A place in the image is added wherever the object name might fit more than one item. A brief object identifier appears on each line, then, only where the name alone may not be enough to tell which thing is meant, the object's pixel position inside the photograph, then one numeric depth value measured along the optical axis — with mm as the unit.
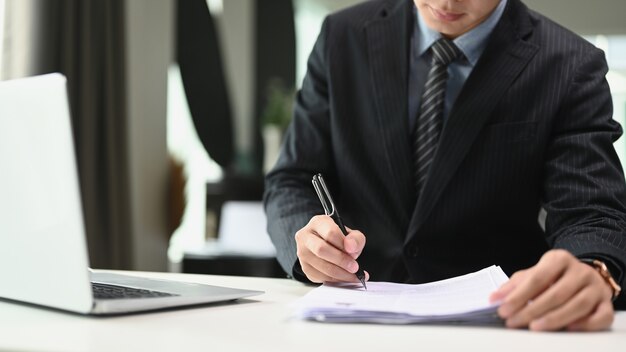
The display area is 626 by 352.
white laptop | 896
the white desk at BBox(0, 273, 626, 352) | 850
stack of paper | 978
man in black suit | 1571
